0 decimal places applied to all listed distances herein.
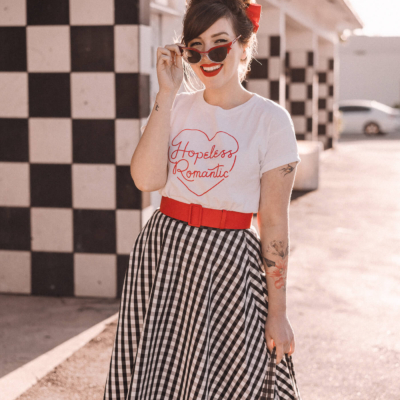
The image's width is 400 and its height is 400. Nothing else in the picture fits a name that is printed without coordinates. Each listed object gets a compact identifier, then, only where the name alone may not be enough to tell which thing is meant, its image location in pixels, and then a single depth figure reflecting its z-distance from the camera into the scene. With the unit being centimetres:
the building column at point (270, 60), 731
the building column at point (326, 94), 1258
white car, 1848
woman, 155
